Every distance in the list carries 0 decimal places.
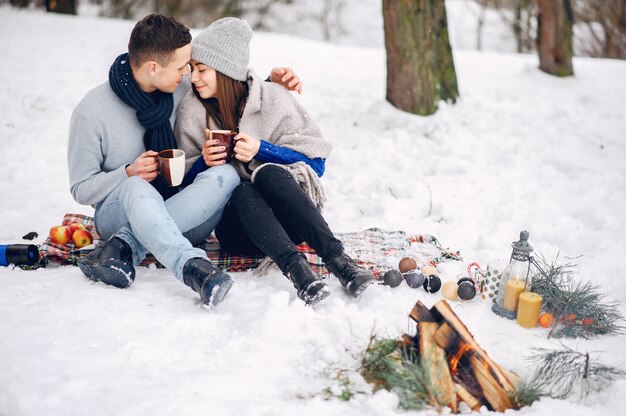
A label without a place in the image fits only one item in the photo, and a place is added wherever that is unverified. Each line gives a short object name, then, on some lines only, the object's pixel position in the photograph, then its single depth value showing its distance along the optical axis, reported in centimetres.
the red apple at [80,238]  379
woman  332
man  323
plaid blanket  365
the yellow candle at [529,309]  304
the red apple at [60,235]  377
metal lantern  311
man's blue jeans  319
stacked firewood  241
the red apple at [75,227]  385
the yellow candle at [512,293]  314
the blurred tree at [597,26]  1534
